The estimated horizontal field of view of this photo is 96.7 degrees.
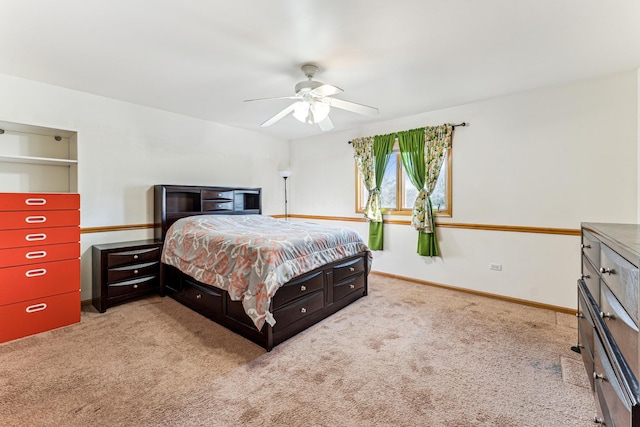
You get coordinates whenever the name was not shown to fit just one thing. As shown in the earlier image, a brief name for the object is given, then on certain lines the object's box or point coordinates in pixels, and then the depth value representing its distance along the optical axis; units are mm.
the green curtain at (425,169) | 3872
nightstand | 3113
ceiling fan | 2551
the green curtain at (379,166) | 4391
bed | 2391
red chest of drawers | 2455
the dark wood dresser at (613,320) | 1035
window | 4016
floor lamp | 5496
